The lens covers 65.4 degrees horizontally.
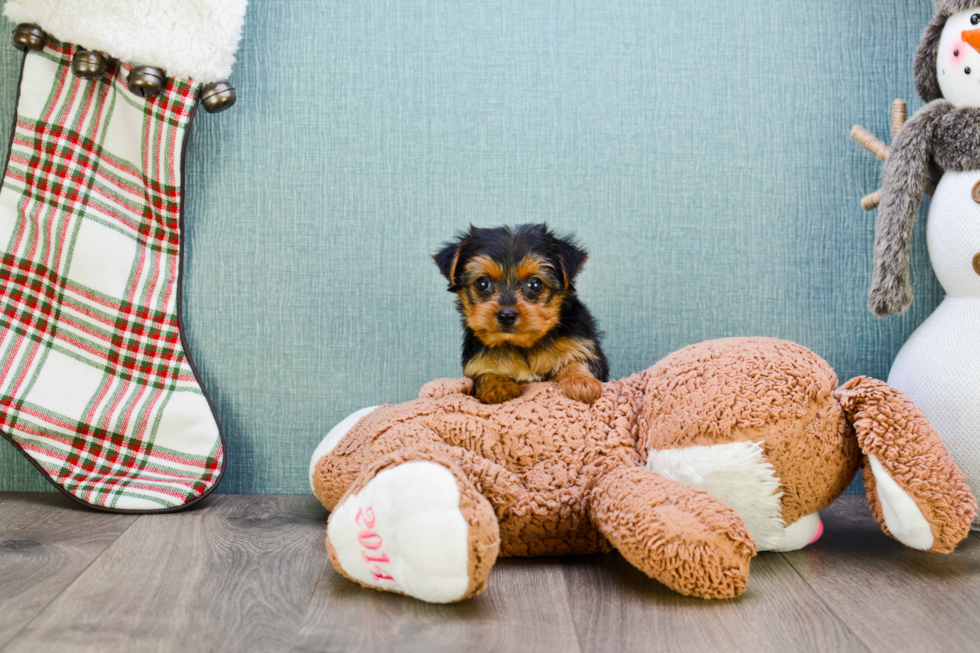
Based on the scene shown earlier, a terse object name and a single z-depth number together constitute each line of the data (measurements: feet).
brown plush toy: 3.87
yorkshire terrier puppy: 5.29
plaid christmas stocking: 6.01
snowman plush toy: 5.37
